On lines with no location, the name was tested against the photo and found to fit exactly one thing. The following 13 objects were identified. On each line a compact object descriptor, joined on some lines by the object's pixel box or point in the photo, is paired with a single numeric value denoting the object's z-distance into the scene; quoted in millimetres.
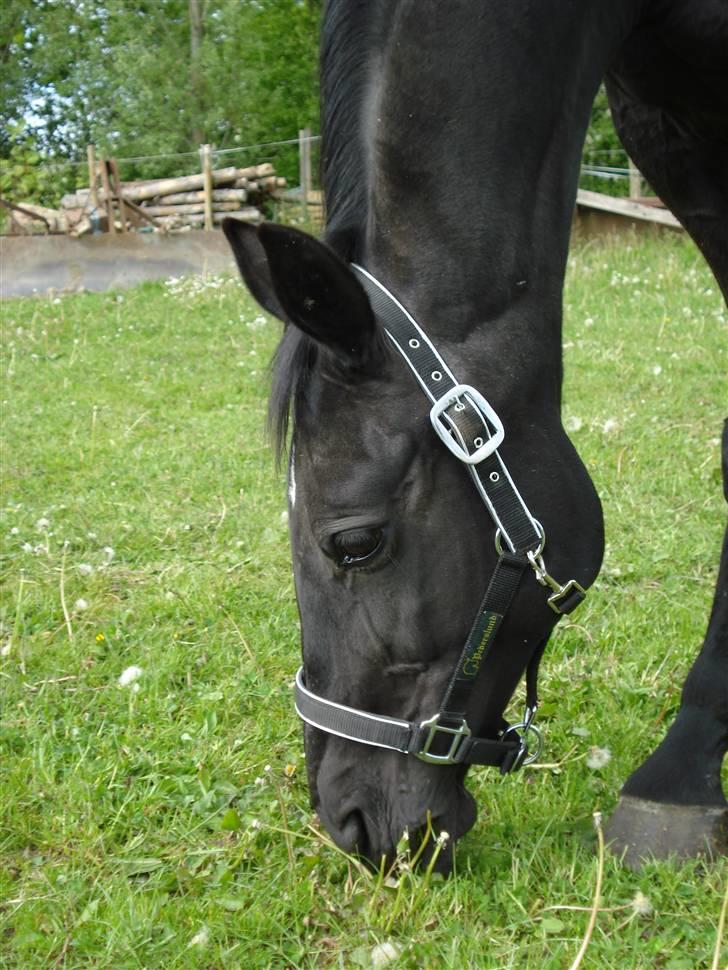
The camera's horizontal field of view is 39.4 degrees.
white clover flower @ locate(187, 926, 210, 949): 1956
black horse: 1891
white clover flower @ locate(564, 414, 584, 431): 5311
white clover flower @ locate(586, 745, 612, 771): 2542
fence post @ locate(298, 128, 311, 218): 14807
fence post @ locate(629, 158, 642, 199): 14148
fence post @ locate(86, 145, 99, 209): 15016
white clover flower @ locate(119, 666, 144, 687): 3002
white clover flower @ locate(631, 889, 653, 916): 1989
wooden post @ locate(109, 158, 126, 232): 14773
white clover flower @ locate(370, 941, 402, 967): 1889
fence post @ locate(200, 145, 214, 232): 15914
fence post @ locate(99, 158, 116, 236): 14718
